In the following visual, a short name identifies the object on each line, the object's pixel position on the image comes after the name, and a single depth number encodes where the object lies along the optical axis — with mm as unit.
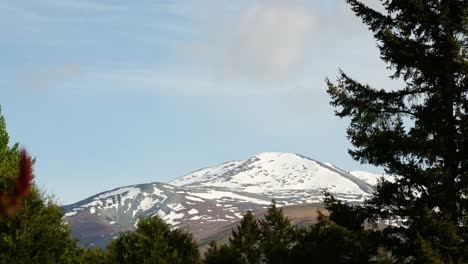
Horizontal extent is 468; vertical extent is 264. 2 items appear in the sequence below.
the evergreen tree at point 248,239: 90312
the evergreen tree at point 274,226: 90438
